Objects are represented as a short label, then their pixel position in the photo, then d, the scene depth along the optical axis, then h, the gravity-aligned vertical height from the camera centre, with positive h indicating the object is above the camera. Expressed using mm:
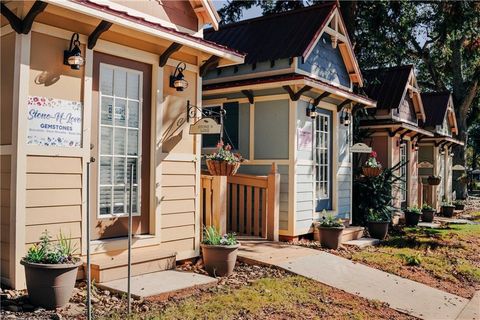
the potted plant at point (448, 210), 17922 -1439
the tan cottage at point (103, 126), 5008 +577
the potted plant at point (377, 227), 10617 -1258
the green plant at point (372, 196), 12125 -606
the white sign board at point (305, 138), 9539 +737
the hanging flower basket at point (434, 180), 17400 -243
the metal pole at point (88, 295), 4000 -1081
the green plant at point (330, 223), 8984 -996
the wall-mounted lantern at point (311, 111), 9805 +1332
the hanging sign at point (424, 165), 16953 +322
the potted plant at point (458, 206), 20953 -1480
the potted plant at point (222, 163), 7043 +141
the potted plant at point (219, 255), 6277 -1156
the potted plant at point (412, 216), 13750 -1291
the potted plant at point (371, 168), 11758 +134
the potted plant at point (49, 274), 4516 -1039
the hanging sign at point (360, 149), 11234 +606
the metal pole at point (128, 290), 4537 -1192
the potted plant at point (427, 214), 15086 -1343
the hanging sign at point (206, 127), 6570 +667
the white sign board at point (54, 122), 5078 +566
